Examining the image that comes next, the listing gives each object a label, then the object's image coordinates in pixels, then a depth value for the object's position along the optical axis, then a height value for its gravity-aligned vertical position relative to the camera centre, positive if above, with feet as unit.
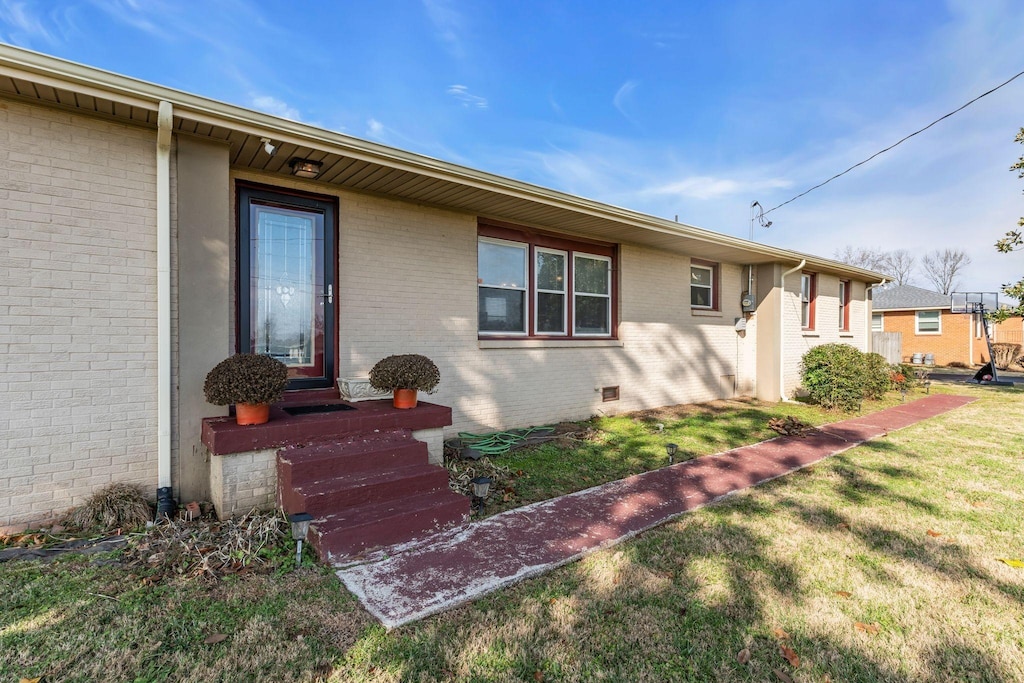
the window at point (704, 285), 31.37 +3.69
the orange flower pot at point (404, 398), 15.26 -1.86
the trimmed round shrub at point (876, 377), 32.81 -2.69
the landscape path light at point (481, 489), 12.32 -3.89
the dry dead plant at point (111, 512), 11.48 -4.24
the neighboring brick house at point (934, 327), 64.90 +1.77
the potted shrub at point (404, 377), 15.01 -1.16
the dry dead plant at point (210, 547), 9.50 -4.43
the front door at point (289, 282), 15.30 +1.99
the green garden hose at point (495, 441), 18.49 -4.16
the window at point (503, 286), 21.58 +2.58
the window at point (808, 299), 36.73 +3.20
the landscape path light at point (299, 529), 9.67 -3.88
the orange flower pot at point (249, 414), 12.34 -1.91
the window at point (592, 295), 25.16 +2.45
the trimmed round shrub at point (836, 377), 28.78 -2.31
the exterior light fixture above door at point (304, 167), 14.43 +5.38
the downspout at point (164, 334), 12.20 +0.19
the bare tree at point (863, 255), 145.79 +26.09
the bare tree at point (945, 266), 137.28 +21.62
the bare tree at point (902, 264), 147.43 +23.73
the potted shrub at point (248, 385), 11.94 -1.13
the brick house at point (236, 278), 11.51 +2.13
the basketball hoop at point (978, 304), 45.64 +3.78
